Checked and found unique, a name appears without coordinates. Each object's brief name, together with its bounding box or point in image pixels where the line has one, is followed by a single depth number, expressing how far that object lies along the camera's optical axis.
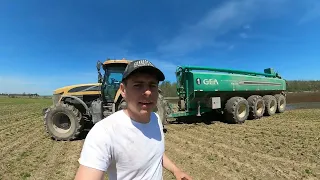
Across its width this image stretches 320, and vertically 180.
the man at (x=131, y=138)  0.79
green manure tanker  6.20
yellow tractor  4.65
